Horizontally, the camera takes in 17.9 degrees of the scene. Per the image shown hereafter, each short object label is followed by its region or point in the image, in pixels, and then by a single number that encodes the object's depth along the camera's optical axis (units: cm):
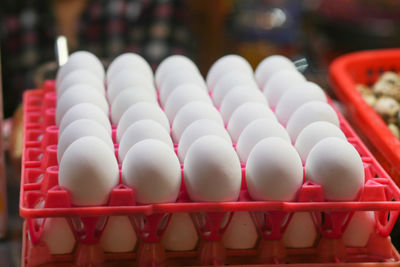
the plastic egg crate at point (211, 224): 95
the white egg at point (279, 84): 114
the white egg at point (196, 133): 101
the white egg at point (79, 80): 113
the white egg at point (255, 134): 101
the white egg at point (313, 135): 102
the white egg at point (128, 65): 119
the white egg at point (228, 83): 116
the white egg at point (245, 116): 106
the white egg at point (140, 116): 105
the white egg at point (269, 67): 120
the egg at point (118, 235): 97
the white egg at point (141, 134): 100
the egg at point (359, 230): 99
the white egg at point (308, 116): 106
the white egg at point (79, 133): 99
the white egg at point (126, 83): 113
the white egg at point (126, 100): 109
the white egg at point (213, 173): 95
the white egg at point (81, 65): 118
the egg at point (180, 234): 98
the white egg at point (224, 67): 121
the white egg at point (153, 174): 95
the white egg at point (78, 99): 108
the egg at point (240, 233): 98
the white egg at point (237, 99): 111
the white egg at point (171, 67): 119
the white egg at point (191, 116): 105
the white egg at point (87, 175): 95
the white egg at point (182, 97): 110
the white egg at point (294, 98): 109
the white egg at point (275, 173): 96
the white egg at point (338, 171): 97
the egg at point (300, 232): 99
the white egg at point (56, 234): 96
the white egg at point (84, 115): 104
